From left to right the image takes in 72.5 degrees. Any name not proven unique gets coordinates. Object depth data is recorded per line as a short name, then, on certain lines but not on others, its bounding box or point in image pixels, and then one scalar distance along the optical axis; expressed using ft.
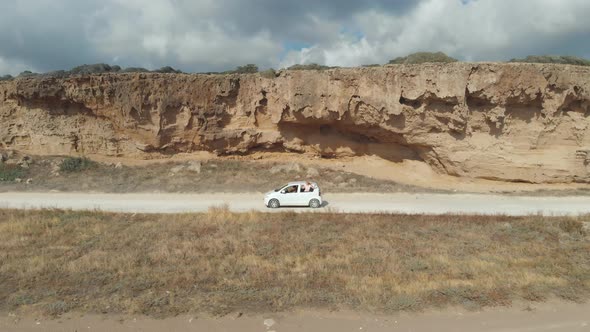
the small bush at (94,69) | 89.88
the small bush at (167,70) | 97.47
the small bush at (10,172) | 75.41
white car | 57.11
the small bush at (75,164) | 79.01
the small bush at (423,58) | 93.50
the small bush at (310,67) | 91.25
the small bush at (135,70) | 95.49
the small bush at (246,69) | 102.08
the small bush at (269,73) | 83.97
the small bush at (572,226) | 42.23
